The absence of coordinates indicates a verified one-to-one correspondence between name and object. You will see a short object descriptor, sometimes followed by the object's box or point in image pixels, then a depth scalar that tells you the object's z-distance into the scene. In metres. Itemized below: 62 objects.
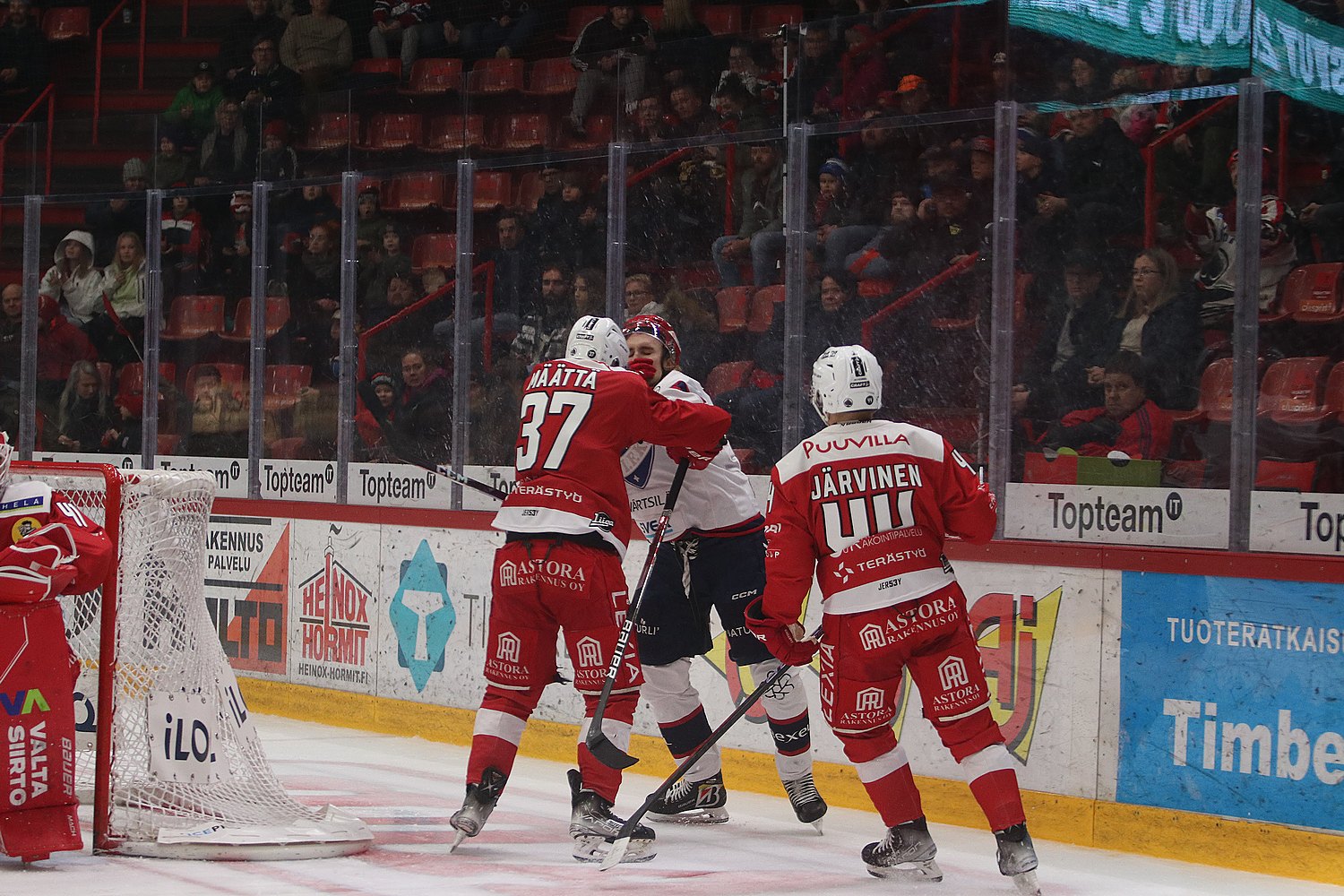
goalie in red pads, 8.75
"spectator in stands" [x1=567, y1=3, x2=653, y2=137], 13.63
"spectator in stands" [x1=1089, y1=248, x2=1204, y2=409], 10.52
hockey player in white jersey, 11.00
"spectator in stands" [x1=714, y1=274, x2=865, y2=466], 12.36
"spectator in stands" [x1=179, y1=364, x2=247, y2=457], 17.00
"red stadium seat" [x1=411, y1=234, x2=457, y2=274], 15.06
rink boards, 9.52
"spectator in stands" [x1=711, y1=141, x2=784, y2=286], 12.75
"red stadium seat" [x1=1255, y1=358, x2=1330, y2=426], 9.93
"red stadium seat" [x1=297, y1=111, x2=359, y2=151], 15.91
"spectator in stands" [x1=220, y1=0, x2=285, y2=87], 22.94
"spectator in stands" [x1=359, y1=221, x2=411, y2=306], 15.48
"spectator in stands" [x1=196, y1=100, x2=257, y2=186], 16.61
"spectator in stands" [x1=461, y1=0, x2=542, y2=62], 19.28
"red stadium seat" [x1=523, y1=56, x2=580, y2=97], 14.16
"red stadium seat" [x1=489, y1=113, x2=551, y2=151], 14.37
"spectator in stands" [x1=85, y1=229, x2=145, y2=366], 17.70
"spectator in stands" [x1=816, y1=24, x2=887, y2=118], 12.00
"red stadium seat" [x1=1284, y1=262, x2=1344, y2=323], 9.74
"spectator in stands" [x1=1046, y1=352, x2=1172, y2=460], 10.62
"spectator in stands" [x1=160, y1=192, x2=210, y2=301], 17.20
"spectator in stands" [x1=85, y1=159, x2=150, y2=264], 17.50
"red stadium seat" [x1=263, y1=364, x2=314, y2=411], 16.44
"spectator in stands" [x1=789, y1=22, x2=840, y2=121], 12.37
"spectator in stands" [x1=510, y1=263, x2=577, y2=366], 14.21
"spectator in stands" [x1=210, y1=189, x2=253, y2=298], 16.77
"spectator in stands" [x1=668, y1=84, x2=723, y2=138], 13.16
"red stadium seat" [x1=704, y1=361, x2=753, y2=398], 12.92
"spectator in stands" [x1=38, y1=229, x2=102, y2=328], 17.98
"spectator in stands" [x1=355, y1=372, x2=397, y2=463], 15.66
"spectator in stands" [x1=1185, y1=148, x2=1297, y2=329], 10.07
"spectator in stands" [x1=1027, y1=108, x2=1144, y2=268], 10.74
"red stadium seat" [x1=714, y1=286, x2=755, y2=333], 12.91
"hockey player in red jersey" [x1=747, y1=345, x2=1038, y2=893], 9.16
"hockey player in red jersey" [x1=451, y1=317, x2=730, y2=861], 9.65
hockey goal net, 9.42
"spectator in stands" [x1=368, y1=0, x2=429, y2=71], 21.53
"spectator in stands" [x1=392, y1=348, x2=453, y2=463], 15.20
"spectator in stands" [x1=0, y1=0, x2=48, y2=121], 26.70
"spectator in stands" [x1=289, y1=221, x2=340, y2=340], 16.11
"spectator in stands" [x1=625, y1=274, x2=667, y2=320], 13.59
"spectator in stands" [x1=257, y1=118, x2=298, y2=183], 16.41
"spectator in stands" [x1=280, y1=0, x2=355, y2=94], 21.97
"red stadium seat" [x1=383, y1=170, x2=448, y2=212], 15.17
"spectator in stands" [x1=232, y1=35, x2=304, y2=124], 22.23
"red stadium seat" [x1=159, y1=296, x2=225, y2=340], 17.11
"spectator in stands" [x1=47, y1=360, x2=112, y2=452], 18.00
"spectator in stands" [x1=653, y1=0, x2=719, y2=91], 13.09
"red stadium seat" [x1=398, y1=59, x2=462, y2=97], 15.05
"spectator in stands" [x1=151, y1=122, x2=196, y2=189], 17.25
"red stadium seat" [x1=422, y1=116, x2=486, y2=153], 14.92
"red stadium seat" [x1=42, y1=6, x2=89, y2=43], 27.41
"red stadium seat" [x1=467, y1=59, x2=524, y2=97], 14.68
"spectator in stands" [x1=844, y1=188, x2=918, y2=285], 11.82
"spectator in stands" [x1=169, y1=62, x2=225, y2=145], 22.47
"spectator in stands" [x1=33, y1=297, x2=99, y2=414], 18.19
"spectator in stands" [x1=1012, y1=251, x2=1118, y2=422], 10.91
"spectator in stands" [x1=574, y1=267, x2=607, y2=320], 13.99
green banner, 10.02
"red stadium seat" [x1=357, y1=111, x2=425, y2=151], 15.39
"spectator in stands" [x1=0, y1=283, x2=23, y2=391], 18.47
